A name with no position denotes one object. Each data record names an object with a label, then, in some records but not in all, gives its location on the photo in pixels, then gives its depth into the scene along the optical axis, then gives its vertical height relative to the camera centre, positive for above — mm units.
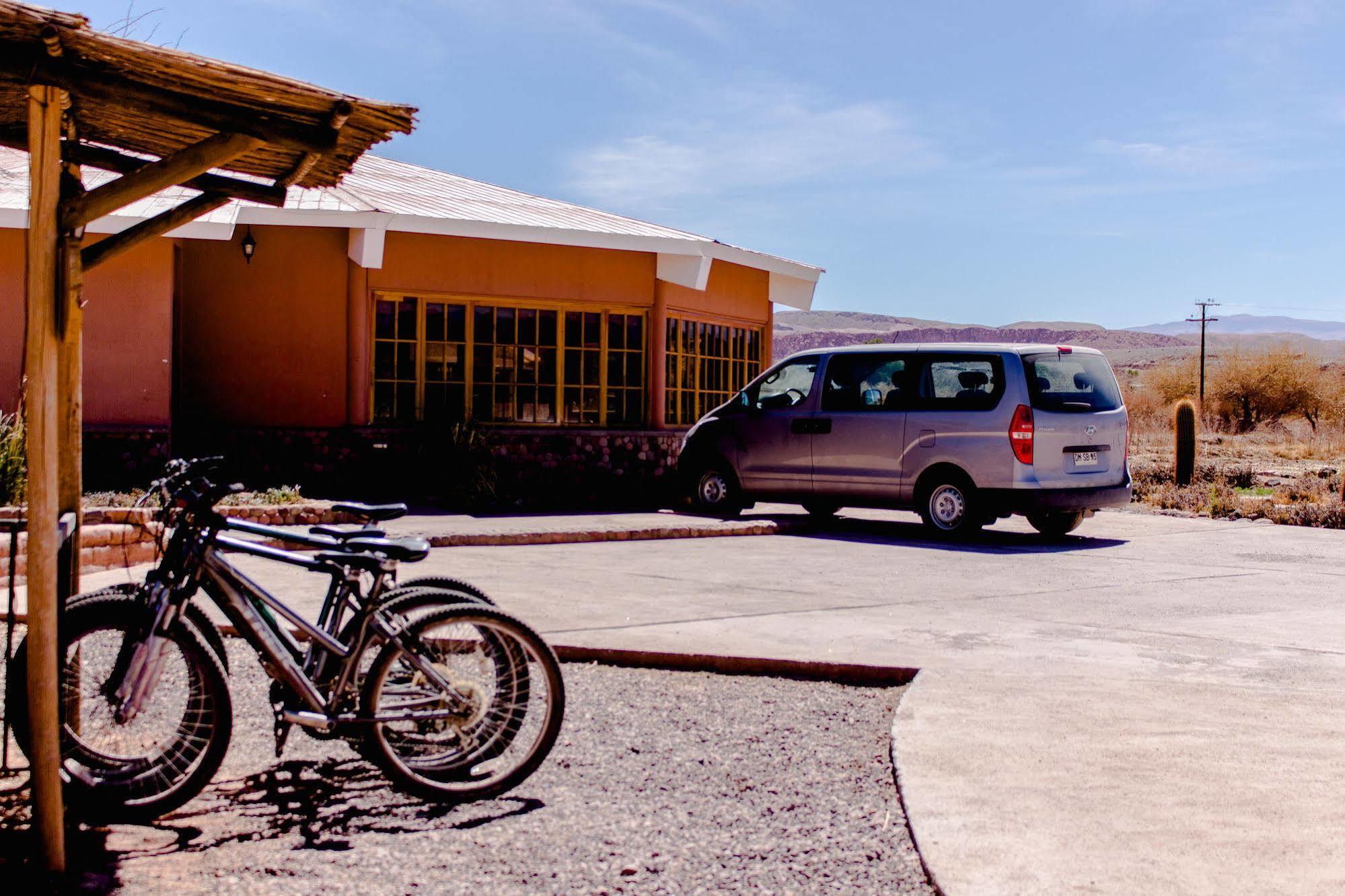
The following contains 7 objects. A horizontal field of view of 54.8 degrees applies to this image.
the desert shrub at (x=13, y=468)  9617 -448
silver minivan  11562 -158
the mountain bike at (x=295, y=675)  3955 -838
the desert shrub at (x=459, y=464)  14125 -562
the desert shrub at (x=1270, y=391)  45969 +1171
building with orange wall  12852 +916
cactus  17531 -279
